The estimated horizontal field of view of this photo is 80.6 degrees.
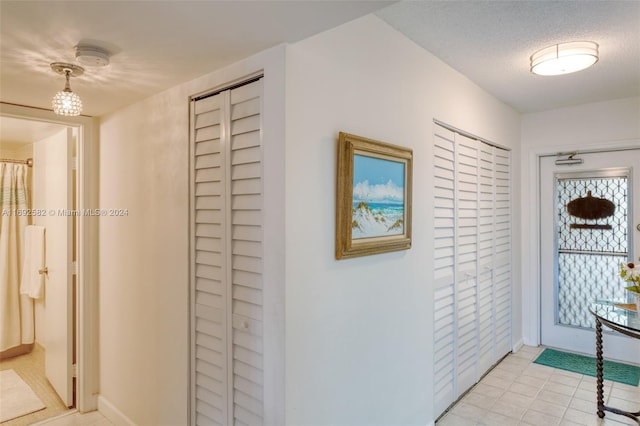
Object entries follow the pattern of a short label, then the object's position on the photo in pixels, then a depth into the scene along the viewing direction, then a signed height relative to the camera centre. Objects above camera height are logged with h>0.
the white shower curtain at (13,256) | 3.68 -0.42
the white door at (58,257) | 2.71 -0.32
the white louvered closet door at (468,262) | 2.50 -0.37
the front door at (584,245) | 3.43 -0.30
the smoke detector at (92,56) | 1.51 +0.64
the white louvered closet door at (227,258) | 1.64 -0.21
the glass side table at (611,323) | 2.11 -0.63
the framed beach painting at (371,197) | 1.66 +0.08
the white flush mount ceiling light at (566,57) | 2.23 +0.95
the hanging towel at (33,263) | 3.27 -0.43
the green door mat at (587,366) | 3.12 -1.36
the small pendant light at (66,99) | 1.62 +0.50
